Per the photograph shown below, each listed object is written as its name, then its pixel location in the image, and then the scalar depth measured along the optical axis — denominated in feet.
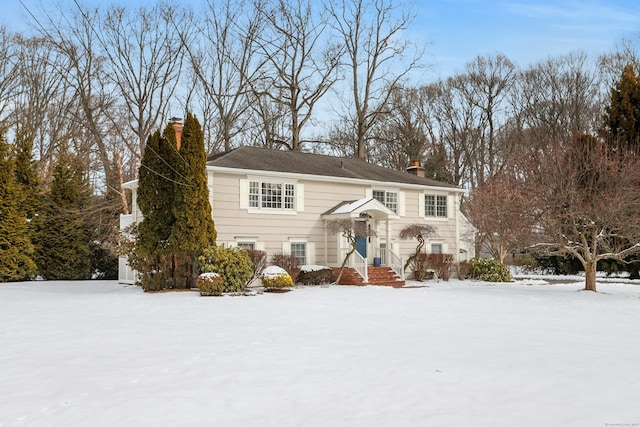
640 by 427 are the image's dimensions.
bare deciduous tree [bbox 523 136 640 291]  52.60
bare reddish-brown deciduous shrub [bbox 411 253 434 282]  79.10
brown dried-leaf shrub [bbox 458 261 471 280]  82.23
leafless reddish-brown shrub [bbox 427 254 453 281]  80.29
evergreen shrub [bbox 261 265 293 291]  58.75
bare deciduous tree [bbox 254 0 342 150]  104.47
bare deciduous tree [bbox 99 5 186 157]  90.27
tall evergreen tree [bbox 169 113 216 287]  59.11
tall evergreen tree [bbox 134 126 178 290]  59.67
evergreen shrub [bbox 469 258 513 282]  80.59
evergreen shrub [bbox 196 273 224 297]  54.03
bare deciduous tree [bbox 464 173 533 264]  56.03
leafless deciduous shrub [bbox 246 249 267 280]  63.05
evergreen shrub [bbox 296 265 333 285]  68.44
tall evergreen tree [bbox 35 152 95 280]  79.51
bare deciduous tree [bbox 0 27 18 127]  91.04
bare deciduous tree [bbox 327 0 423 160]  110.11
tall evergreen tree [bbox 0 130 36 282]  74.28
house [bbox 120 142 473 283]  67.05
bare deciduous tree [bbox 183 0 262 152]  96.73
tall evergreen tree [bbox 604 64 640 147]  77.15
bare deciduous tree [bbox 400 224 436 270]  76.89
